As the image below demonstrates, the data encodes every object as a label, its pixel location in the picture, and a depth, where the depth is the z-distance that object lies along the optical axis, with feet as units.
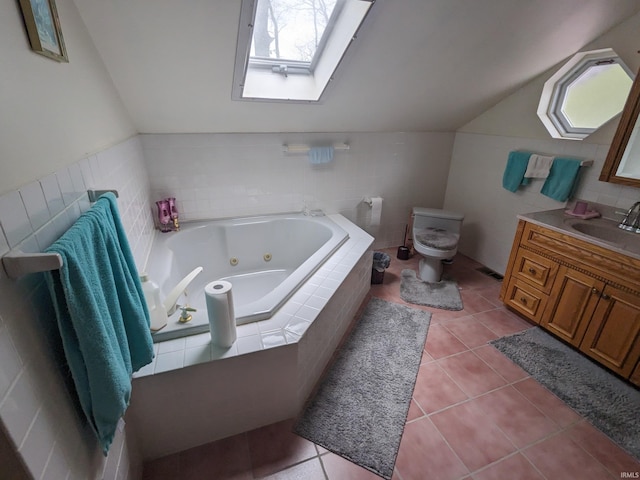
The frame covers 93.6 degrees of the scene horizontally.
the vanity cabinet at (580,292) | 5.35
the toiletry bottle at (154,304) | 4.15
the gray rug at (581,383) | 4.96
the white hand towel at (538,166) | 7.51
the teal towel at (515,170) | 8.04
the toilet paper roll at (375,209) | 9.74
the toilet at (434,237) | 8.48
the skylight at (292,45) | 5.12
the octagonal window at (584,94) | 6.63
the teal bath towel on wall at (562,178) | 7.04
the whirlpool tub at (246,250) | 7.04
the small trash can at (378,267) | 8.77
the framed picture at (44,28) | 2.62
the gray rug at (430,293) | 8.07
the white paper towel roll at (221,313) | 3.90
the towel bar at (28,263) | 1.99
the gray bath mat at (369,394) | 4.59
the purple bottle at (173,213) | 7.66
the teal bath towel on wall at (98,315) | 2.28
